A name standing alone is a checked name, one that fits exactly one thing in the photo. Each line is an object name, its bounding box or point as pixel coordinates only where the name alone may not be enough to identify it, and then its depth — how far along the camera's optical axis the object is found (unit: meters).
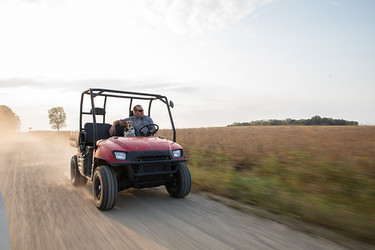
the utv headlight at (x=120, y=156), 4.23
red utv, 4.23
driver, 5.46
